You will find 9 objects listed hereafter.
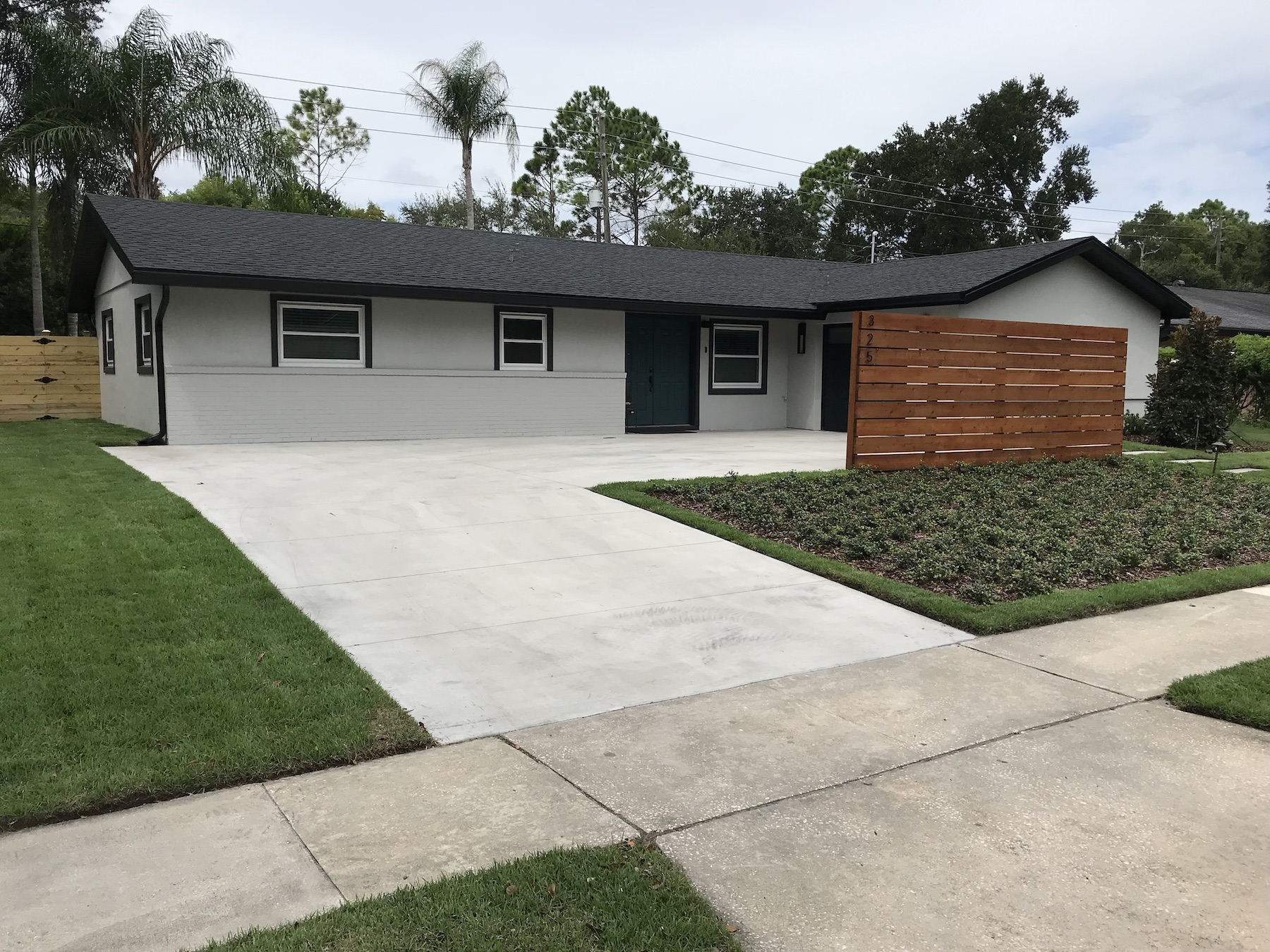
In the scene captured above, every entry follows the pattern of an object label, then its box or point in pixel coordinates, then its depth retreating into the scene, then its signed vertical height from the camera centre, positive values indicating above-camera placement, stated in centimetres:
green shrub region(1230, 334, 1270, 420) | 2027 +14
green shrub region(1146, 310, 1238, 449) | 1634 -14
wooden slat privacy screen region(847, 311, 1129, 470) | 1196 -20
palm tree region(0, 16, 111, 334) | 2277 +580
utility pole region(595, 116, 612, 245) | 4028 +828
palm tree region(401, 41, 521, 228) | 3161 +885
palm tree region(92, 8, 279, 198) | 2347 +625
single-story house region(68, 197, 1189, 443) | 1508 +85
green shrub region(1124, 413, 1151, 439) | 1777 -90
